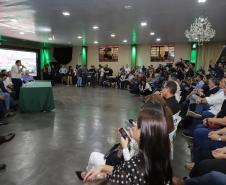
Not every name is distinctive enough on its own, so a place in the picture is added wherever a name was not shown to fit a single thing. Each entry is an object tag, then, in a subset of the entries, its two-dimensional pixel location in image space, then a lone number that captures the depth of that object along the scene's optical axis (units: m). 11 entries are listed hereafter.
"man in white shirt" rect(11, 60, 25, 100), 7.02
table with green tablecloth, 5.61
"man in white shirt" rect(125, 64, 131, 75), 13.43
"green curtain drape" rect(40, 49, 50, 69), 16.62
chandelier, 6.27
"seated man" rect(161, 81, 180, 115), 2.87
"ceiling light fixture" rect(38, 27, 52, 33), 9.29
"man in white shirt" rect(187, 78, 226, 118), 3.51
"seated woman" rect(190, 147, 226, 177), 1.71
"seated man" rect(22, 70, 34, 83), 9.76
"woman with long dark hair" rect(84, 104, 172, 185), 1.13
